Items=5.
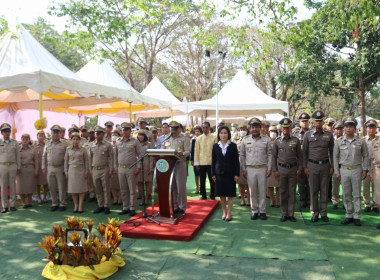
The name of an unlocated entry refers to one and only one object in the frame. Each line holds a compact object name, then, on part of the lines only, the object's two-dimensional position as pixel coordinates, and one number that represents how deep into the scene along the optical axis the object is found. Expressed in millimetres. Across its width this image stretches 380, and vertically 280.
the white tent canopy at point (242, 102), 12383
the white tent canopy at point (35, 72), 6840
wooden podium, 5684
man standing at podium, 6266
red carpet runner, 5145
